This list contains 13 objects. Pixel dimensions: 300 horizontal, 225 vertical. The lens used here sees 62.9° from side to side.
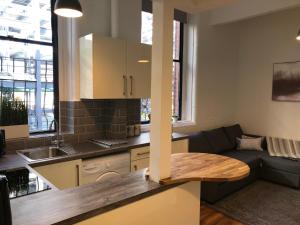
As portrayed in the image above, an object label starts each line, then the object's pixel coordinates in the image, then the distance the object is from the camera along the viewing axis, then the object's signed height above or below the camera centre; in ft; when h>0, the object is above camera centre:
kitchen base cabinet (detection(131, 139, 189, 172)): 9.70 -2.43
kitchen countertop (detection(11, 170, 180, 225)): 3.85 -1.86
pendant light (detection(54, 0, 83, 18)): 6.25 +2.33
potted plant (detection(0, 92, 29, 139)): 8.39 -0.71
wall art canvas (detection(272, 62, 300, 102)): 14.40 +1.07
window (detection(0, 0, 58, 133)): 9.07 +1.55
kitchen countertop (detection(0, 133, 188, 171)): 7.13 -1.91
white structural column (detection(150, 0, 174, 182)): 5.14 +0.19
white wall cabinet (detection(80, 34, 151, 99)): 9.30 +1.18
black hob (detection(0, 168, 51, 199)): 4.99 -1.95
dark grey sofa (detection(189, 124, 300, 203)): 11.03 -3.41
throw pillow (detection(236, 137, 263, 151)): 15.02 -2.77
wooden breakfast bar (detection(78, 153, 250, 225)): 4.64 -2.10
